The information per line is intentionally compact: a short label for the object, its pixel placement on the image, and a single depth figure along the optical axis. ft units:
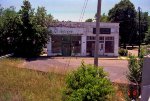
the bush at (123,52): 191.21
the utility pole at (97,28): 53.36
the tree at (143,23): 311.47
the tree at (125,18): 260.29
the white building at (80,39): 171.63
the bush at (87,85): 39.06
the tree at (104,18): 292.04
